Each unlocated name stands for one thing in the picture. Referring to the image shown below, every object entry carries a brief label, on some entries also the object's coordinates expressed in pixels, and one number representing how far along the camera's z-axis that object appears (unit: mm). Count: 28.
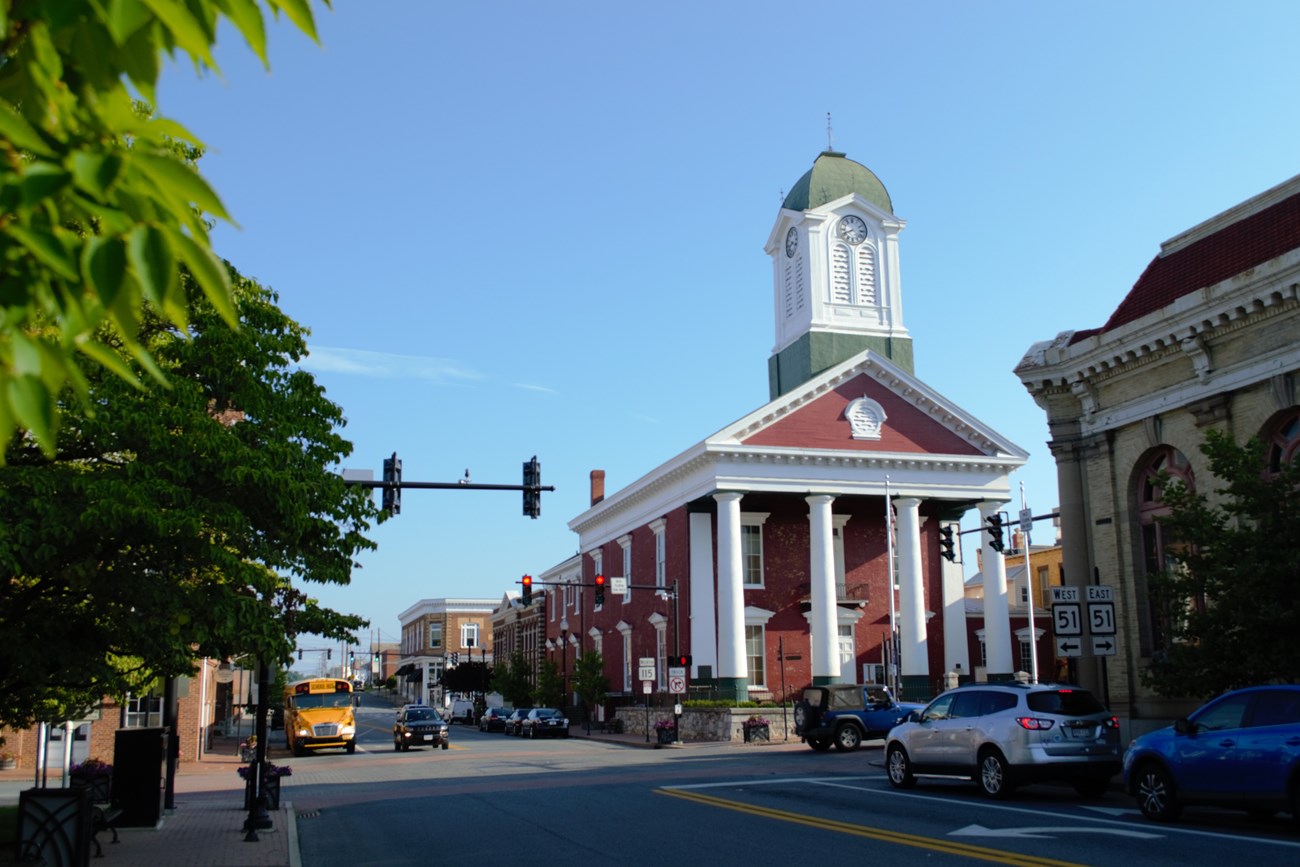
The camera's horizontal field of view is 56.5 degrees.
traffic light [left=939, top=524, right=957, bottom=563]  40594
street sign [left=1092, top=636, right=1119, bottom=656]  21047
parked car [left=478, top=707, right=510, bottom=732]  64188
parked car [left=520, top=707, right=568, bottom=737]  53844
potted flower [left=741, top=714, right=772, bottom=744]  43875
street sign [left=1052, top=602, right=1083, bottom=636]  21641
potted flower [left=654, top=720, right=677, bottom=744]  44125
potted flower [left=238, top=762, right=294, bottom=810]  21014
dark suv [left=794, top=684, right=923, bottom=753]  35219
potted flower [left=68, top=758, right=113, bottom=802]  17839
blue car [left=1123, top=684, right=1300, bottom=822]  14391
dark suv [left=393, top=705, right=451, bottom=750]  45312
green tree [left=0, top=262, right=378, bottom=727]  12070
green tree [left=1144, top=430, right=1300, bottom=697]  17891
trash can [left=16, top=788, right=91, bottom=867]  12680
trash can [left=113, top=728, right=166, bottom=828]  17328
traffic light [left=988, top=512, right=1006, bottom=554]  37406
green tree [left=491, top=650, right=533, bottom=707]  77438
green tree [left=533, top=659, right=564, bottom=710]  70125
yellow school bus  45281
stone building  20797
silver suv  19078
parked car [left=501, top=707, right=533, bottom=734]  57812
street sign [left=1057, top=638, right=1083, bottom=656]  21406
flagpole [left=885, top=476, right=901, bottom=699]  44062
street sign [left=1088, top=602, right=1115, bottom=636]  21234
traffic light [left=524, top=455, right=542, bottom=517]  24844
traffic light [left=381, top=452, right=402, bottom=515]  23578
